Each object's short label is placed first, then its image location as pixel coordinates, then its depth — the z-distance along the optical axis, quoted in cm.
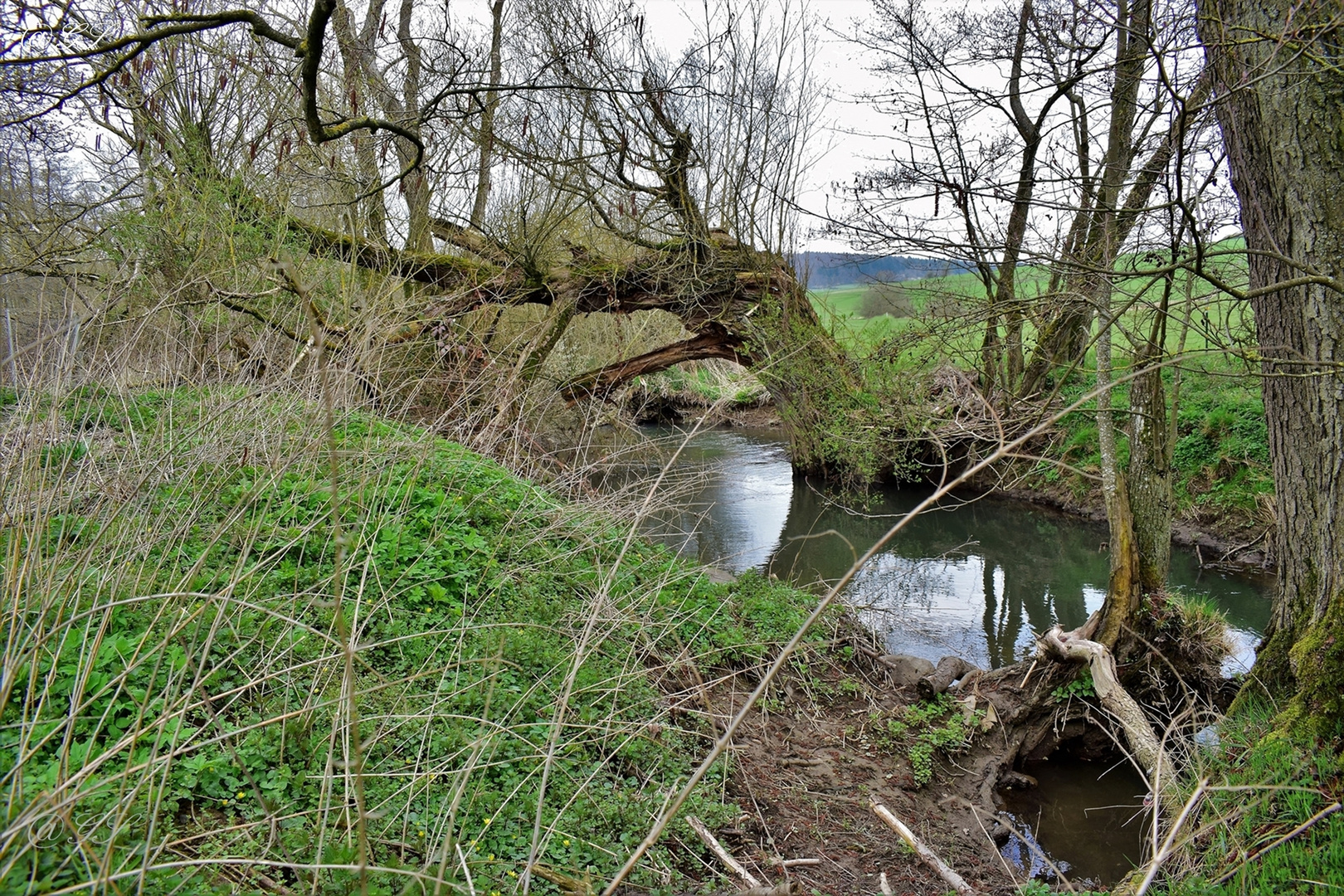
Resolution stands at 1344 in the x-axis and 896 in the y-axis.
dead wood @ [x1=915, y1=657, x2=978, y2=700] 583
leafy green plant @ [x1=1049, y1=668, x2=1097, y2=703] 568
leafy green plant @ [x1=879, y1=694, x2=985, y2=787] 502
